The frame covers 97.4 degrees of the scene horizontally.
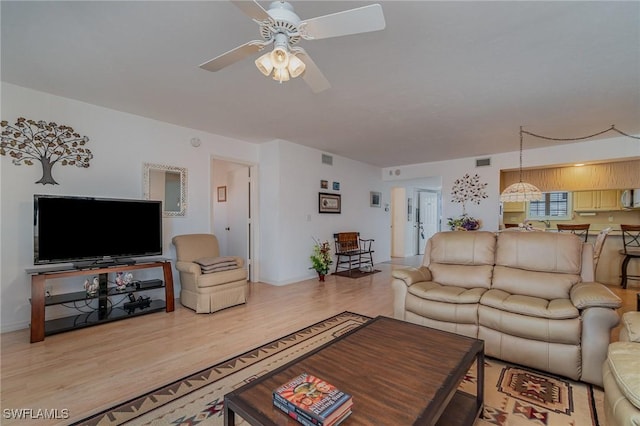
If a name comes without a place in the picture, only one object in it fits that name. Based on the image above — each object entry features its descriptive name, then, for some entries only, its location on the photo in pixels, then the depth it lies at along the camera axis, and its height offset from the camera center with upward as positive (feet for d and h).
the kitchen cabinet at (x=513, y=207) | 21.88 +0.51
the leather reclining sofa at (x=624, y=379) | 3.83 -2.45
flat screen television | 9.35 -0.66
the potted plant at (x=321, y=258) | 17.03 -2.77
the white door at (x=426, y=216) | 30.53 -0.32
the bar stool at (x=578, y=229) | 16.29 -0.90
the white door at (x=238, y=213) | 17.56 -0.05
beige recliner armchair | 11.21 -2.68
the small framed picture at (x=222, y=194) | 19.40 +1.28
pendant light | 12.97 +0.95
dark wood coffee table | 3.66 -2.60
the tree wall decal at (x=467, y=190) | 19.53 +1.63
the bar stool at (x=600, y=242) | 11.54 -1.18
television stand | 8.73 -3.02
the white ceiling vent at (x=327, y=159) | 18.94 +3.66
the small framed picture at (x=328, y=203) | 18.61 +0.67
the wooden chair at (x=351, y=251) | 19.60 -2.76
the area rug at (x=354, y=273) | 18.66 -4.15
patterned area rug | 5.39 -3.98
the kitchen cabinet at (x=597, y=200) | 18.40 +0.92
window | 20.39 +0.50
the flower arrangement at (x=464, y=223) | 18.03 -0.64
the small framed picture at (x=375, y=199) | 23.43 +1.21
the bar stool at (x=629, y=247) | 14.97 -1.83
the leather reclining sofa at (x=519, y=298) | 6.56 -2.36
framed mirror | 12.68 +1.19
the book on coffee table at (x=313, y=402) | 3.40 -2.44
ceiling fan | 4.66 +3.30
